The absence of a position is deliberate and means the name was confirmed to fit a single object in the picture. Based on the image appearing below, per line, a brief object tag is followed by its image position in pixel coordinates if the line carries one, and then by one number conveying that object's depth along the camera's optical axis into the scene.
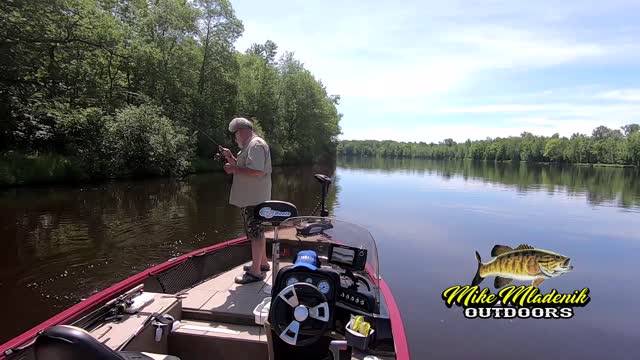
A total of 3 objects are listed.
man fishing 4.62
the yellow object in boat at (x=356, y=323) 2.46
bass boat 2.42
